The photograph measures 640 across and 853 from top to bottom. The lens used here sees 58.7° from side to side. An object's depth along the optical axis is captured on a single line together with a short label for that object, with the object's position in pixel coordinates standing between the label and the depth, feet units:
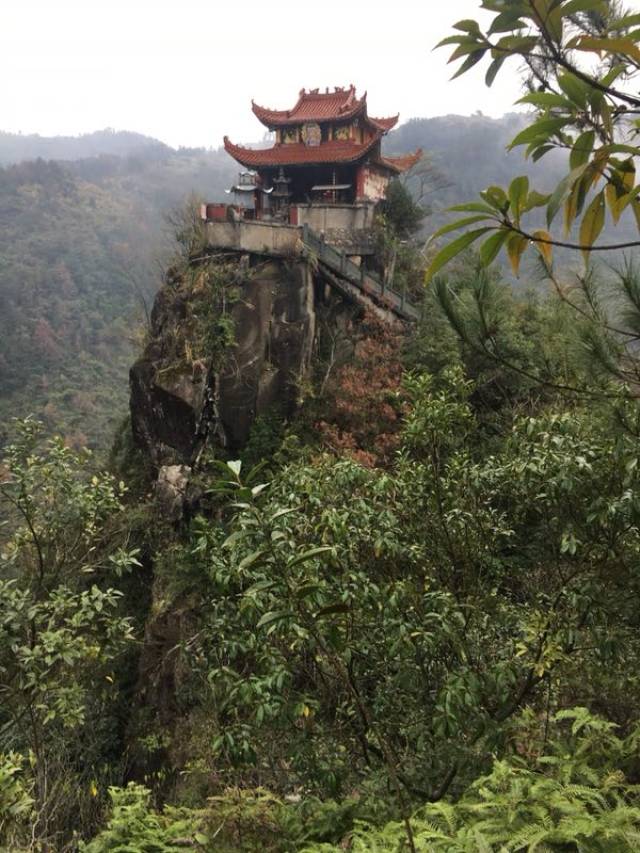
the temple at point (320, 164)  54.49
